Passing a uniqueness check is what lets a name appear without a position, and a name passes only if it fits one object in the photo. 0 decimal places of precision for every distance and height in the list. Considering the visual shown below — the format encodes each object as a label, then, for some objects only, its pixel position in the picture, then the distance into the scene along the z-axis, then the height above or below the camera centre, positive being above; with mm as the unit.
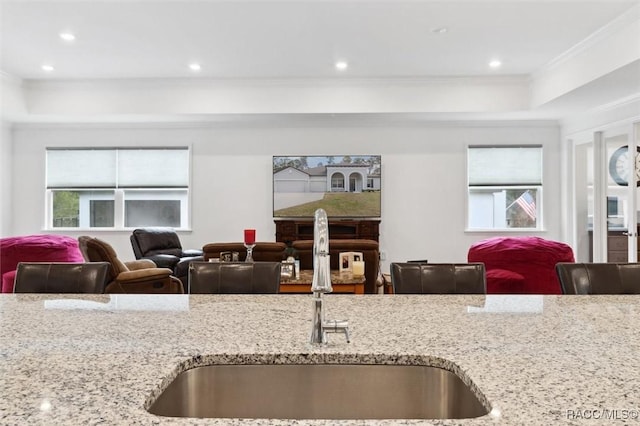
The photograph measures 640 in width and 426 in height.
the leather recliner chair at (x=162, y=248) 5363 -373
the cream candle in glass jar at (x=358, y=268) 3658 -399
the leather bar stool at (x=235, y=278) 1910 -252
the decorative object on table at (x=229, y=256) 3947 -318
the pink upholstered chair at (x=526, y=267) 3533 -386
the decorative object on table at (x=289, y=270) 3578 -407
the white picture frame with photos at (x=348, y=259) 3730 -329
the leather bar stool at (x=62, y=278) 1937 -254
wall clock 5062 +650
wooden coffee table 3430 -497
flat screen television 6480 +521
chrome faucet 979 -138
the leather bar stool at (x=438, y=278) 1884 -250
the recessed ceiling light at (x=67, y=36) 4277 +1813
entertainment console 6383 -125
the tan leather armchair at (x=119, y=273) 3436 -419
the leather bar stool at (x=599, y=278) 1858 -247
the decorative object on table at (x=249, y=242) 3703 -186
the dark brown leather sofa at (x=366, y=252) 3848 -283
